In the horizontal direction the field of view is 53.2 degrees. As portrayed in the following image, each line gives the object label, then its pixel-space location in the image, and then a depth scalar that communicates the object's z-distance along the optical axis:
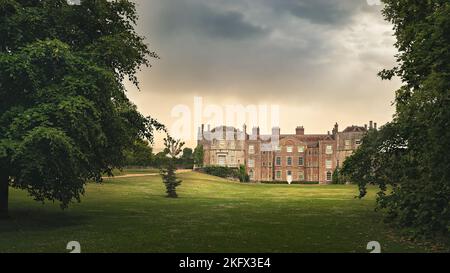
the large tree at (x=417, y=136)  16.08
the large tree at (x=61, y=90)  18.16
